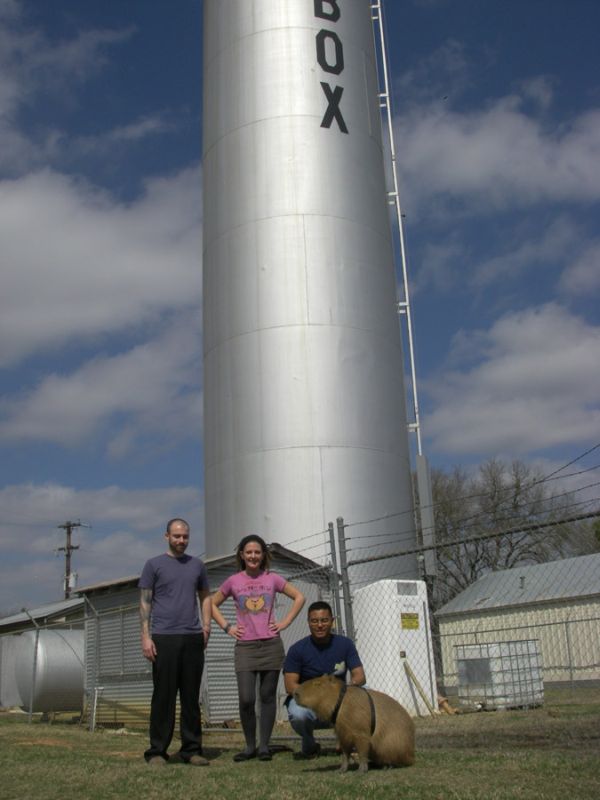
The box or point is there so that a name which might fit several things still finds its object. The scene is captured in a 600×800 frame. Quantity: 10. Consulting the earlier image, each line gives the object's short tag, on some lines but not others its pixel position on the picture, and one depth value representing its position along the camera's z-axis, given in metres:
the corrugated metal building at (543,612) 26.92
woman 6.36
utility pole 53.67
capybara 5.27
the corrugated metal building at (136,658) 12.85
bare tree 40.47
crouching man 6.11
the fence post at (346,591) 8.71
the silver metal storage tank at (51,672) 17.88
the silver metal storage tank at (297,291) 14.38
